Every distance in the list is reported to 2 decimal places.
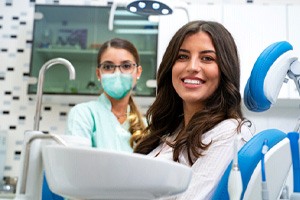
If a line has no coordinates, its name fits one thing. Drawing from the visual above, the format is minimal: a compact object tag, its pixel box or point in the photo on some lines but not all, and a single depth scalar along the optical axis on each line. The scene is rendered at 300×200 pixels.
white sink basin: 0.73
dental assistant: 2.19
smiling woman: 1.17
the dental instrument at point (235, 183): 0.86
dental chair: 0.99
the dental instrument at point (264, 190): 0.86
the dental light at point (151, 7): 2.01
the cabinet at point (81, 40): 3.08
